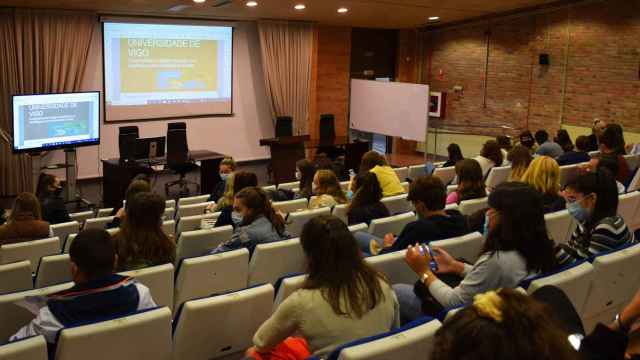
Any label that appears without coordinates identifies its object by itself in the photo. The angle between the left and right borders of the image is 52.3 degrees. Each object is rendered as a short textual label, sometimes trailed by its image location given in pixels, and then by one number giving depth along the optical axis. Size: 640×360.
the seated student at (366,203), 5.18
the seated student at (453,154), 8.45
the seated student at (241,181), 5.53
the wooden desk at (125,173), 9.48
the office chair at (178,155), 10.08
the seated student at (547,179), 5.09
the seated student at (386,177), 6.38
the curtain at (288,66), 12.68
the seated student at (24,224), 5.02
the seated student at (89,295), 2.65
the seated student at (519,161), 5.98
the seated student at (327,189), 5.77
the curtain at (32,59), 9.88
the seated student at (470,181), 5.41
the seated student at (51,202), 6.56
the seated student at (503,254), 2.90
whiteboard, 11.91
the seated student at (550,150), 8.38
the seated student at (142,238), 3.79
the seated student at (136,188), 5.27
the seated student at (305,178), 6.71
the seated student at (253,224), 4.30
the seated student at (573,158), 7.76
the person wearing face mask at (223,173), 7.19
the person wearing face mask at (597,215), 3.63
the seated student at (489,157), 7.47
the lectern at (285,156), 11.13
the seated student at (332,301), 2.55
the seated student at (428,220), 3.89
